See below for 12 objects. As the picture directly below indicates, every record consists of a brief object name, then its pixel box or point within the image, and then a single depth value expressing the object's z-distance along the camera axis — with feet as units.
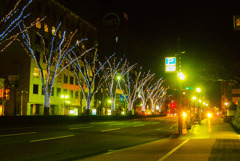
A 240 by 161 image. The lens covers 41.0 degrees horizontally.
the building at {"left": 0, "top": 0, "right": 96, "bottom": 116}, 170.60
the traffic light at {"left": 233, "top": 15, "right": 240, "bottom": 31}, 29.71
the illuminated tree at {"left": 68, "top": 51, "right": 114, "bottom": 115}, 148.36
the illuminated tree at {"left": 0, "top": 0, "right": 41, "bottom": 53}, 157.19
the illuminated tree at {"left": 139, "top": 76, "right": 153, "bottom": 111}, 225.80
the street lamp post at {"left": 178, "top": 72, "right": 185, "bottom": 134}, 68.66
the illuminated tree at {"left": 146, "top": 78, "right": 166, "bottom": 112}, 240.92
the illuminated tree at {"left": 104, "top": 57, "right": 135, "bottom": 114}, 167.27
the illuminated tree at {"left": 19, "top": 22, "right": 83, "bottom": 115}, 119.85
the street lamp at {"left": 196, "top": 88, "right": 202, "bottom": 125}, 118.03
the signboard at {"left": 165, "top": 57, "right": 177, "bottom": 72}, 69.15
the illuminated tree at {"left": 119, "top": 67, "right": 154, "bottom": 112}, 198.68
